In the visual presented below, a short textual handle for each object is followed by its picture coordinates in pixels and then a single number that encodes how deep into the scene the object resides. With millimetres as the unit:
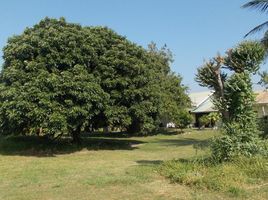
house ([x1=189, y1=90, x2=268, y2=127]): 43156
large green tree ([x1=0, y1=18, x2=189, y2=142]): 18703
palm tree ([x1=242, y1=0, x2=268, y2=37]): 22048
